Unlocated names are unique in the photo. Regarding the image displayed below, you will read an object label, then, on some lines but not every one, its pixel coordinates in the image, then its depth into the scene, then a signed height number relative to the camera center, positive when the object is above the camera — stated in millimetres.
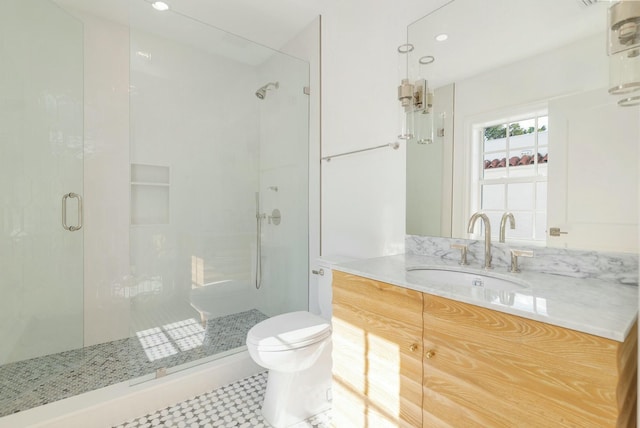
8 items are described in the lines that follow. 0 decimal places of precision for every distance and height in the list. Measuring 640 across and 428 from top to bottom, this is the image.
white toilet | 1449 -774
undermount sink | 1124 -275
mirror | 1059 +356
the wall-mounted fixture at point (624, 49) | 882 +518
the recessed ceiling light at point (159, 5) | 1988 +1381
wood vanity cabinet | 681 -445
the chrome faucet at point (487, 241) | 1286 -127
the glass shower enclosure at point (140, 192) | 1877 +135
